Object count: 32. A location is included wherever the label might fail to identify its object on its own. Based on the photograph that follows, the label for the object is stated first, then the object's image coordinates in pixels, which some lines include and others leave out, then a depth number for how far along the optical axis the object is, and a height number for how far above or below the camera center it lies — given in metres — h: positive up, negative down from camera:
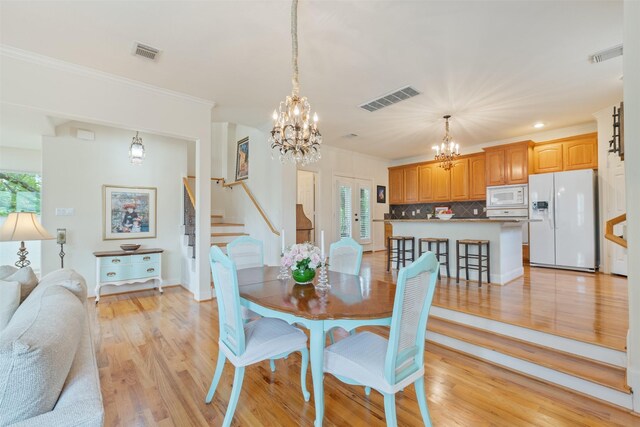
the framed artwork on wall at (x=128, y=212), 4.57 +0.05
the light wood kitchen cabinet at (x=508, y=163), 5.67 +1.05
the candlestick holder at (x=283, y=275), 2.33 -0.50
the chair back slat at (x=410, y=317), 1.37 -0.53
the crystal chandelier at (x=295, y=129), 2.45 +0.74
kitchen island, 4.11 -0.34
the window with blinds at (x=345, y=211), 7.29 +0.08
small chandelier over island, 4.86 +1.07
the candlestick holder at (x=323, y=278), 2.04 -0.46
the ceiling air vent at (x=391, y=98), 3.88 +1.68
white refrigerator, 4.88 -0.12
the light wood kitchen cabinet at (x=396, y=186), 8.00 +0.81
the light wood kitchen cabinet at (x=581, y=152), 5.04 +1.11
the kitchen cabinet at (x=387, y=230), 8.12 -0.46
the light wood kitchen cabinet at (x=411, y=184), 7.67 +0.81
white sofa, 0.83 -0.52
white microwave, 5.68 +0.36
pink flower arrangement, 2.01 -0.31
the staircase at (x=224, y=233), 5.11 -0.35
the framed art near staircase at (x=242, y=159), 6.32 +1.27
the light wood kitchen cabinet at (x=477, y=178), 6.48 +0.83
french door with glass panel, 7.23 +0.13
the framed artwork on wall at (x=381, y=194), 8.14 +0.58
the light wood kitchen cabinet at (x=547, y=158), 5.42 +1.09
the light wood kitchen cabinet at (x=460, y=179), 6.76 +0.83
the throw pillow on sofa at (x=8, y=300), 1.39 -0.43
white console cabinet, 4.18 -0.80
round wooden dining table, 1.52 -0.53
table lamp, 2.78 -0.14
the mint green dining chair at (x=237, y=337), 1.65 -0.79
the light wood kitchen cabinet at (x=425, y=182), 7.37 +0.83
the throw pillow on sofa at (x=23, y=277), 1.76 -0.40
